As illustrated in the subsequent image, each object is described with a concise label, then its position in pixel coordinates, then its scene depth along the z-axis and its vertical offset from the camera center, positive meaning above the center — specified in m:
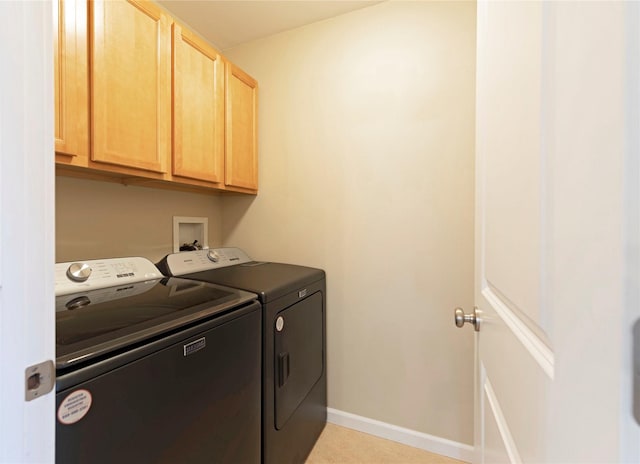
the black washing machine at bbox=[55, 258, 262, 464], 0.61 -0.38
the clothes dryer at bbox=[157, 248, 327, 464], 1.21 -0.55
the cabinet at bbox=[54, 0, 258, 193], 1.00 +0.59
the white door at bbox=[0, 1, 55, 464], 0.40 +0.01
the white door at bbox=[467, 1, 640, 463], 0.23 +0.00
